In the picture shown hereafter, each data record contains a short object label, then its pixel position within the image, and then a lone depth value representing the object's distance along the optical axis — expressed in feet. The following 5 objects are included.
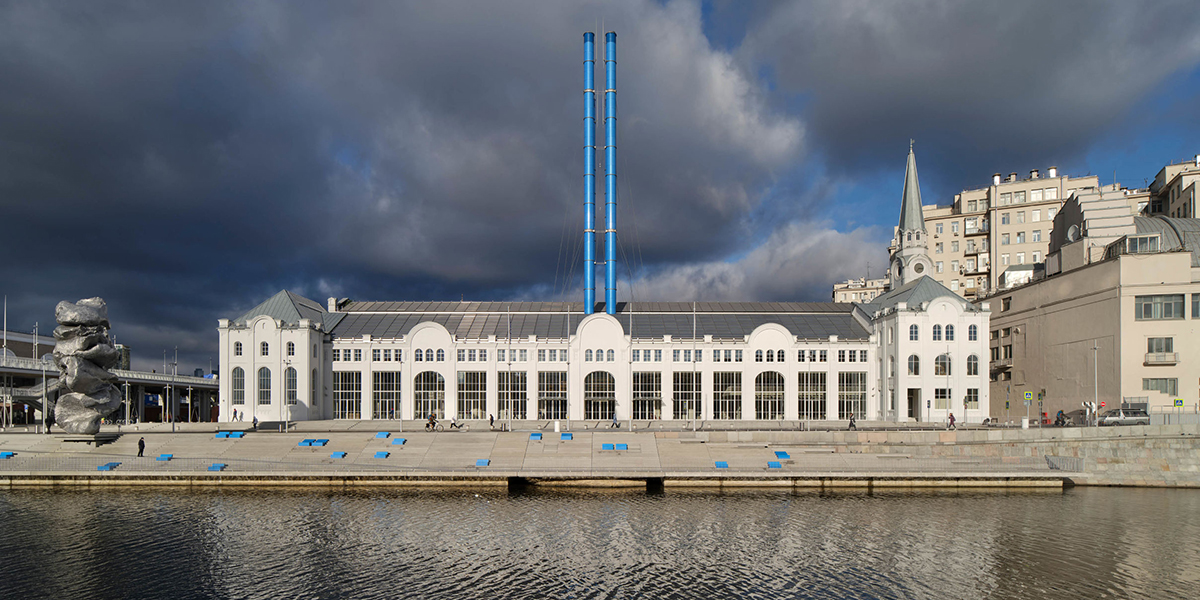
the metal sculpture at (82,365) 221.46
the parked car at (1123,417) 227.40
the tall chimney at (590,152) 374.43
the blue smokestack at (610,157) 370.53
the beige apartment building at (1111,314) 249.75
